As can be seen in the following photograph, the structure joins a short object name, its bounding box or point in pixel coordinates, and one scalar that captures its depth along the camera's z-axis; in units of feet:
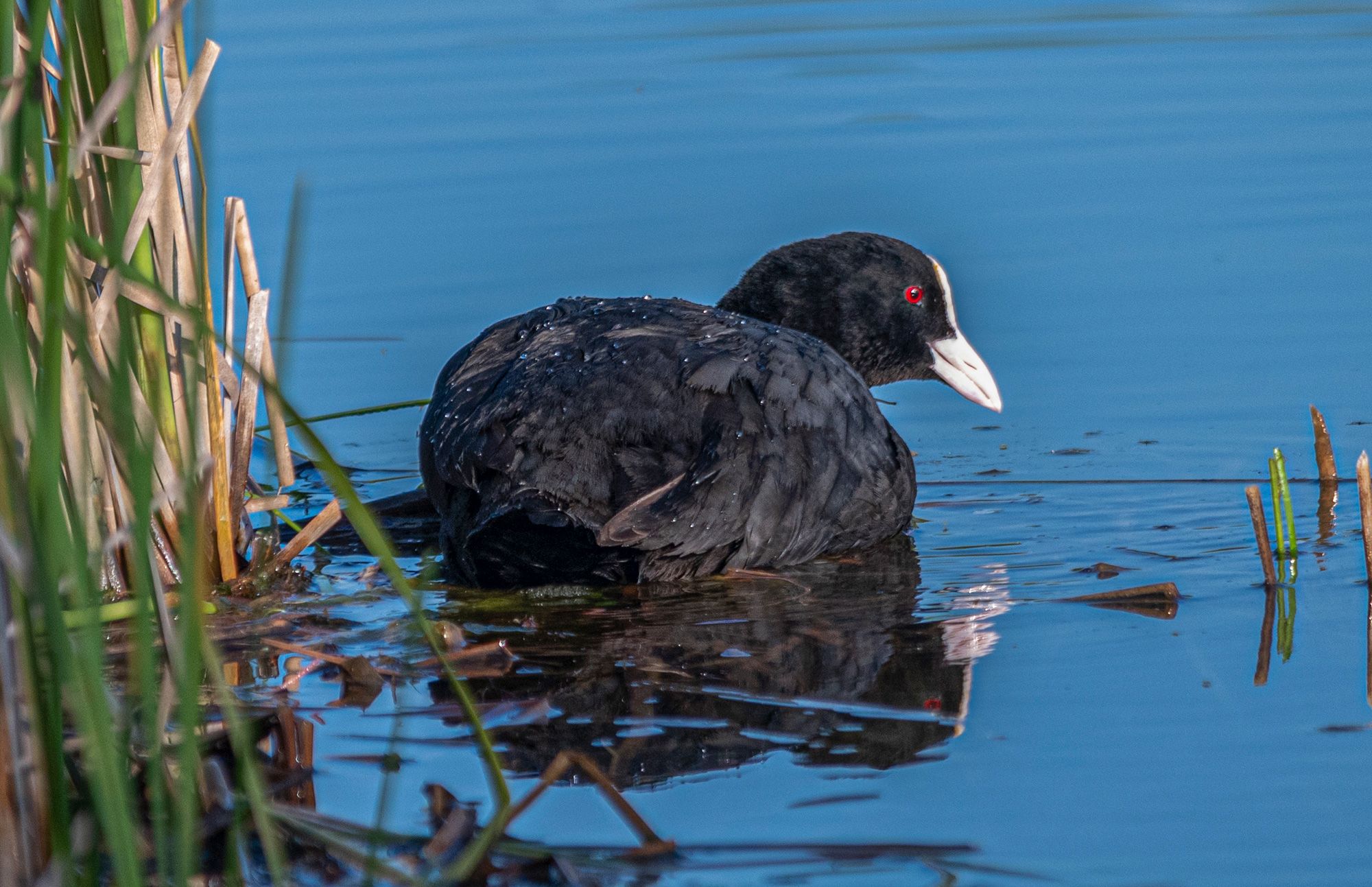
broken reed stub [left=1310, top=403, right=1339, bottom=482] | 30.78
